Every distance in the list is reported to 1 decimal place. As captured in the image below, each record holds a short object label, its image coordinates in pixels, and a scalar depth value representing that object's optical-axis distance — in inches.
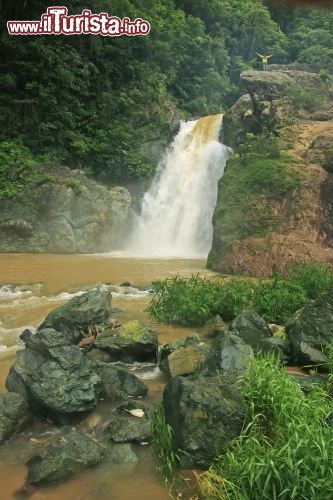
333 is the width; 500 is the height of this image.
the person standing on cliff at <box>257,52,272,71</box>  1250.9
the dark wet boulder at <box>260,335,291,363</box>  200.1
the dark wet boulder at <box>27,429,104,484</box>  133.0
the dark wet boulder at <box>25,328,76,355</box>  188.9
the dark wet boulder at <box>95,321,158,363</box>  222.5
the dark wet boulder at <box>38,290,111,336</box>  252.1
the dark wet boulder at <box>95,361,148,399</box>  183.6
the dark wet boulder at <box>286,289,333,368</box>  201.2
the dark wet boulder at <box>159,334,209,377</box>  197.9
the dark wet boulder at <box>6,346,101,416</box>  163.9
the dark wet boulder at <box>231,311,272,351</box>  217.4
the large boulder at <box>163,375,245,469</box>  133.2
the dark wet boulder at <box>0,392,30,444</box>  155.0
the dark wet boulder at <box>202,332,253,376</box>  174.2
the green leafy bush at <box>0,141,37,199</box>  650.8
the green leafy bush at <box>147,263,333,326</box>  277.6
